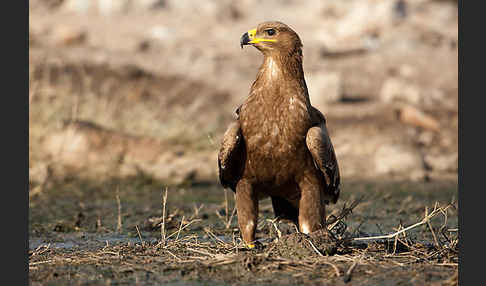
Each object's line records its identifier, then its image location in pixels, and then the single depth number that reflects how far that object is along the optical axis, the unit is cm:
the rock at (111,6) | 4641
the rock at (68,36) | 3944
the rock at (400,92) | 3184
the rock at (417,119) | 2889
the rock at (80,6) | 4584
